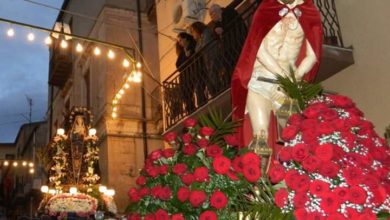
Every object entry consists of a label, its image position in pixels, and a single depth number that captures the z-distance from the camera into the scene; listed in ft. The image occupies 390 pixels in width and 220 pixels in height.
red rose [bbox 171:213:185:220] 11.42
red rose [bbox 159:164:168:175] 12.44
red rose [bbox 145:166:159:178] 12.52
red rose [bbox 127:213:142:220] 12.69
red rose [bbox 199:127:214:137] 13.35
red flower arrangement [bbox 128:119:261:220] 11.00
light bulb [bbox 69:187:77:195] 34.67
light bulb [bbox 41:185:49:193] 37.58
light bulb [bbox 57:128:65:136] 41.06
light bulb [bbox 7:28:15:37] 32.94
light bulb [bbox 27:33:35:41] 34.63
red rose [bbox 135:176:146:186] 13.01
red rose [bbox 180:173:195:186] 11.47
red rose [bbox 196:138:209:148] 12.66
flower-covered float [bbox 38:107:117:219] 31.68
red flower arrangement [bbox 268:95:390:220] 9.64
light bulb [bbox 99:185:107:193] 36.33
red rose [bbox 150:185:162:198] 12.01
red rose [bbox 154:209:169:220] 11.59
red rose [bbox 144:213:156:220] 12.06
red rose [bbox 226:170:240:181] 11.24
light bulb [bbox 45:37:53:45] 35.07
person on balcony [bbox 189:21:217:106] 31.09
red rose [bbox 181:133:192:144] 13.09
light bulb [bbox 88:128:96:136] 41.60
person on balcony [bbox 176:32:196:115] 33.94
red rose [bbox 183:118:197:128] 13.98
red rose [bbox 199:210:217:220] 10.72
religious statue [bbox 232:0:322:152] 14.84
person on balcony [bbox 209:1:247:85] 29.19
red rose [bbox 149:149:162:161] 13.12
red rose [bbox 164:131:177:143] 13.89
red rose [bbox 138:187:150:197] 12.59
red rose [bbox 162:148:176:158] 12.98
